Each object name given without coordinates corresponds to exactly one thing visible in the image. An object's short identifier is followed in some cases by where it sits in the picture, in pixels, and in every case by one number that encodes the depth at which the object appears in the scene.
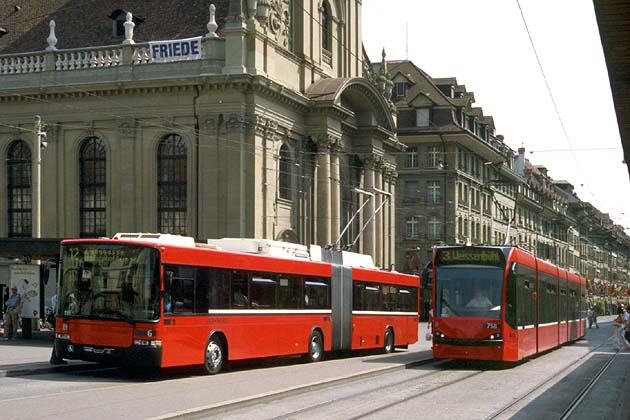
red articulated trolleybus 20.05
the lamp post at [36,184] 36.00
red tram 24.53
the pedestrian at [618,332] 38.25
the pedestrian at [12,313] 30.72
